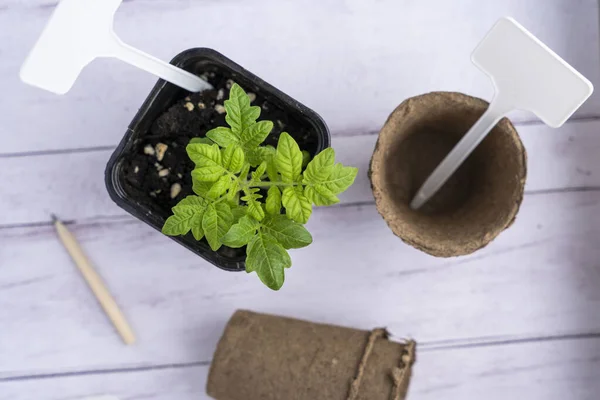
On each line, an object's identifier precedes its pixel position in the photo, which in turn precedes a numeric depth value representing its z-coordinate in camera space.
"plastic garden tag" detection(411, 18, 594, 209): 0.61
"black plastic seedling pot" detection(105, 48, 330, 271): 0.63
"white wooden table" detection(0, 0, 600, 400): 0.69
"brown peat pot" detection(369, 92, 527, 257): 0.64
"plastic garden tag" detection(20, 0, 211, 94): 0.59
